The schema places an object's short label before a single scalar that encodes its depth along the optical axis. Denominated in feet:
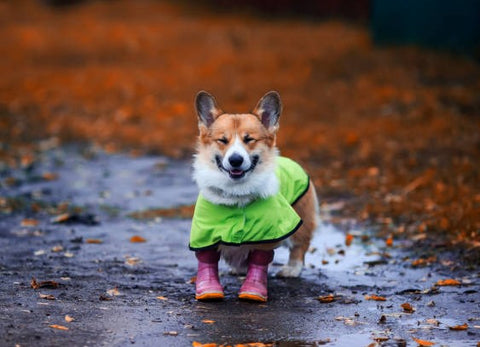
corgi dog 39.75
